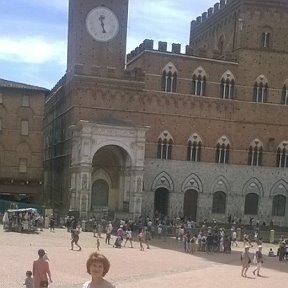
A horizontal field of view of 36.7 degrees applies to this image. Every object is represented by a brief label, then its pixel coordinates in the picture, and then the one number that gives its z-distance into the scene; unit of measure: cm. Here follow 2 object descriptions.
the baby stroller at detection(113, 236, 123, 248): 2238
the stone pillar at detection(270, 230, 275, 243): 3006
